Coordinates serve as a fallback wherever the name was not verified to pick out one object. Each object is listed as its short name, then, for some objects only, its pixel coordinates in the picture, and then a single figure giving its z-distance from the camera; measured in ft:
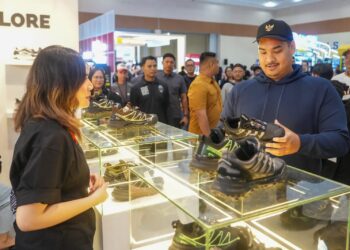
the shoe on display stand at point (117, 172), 7.30
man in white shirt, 13.88
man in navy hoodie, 5.31
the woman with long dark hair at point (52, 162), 3.67
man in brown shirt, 12.17
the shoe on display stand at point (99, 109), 10.58
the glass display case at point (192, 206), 3.73
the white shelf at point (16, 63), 11.57
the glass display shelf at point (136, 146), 6.49
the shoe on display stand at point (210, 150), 4.79
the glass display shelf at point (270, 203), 3.51
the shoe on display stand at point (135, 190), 4.87
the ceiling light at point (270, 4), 46.46
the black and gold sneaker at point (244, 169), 3.85
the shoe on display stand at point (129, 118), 9.18
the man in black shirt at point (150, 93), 14.79
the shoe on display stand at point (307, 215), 4.27
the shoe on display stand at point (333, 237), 4.45
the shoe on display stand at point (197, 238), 3.98
